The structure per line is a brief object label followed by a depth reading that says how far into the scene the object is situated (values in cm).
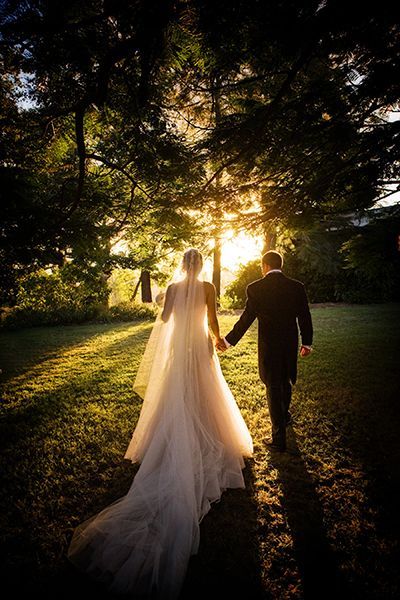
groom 360
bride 211
